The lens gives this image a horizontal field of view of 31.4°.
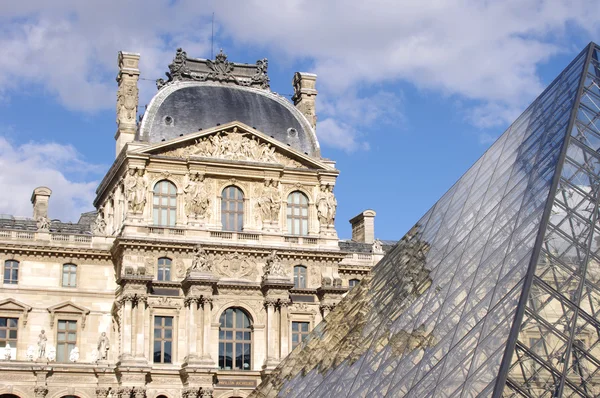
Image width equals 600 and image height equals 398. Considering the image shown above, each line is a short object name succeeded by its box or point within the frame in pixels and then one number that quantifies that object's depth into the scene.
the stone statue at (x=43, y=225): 49.38
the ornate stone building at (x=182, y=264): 46.72
